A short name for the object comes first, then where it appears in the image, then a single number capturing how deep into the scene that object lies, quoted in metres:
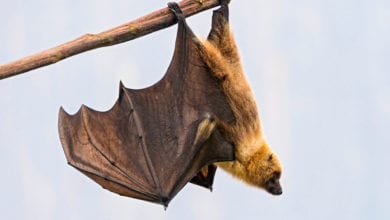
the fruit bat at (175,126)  11.42
